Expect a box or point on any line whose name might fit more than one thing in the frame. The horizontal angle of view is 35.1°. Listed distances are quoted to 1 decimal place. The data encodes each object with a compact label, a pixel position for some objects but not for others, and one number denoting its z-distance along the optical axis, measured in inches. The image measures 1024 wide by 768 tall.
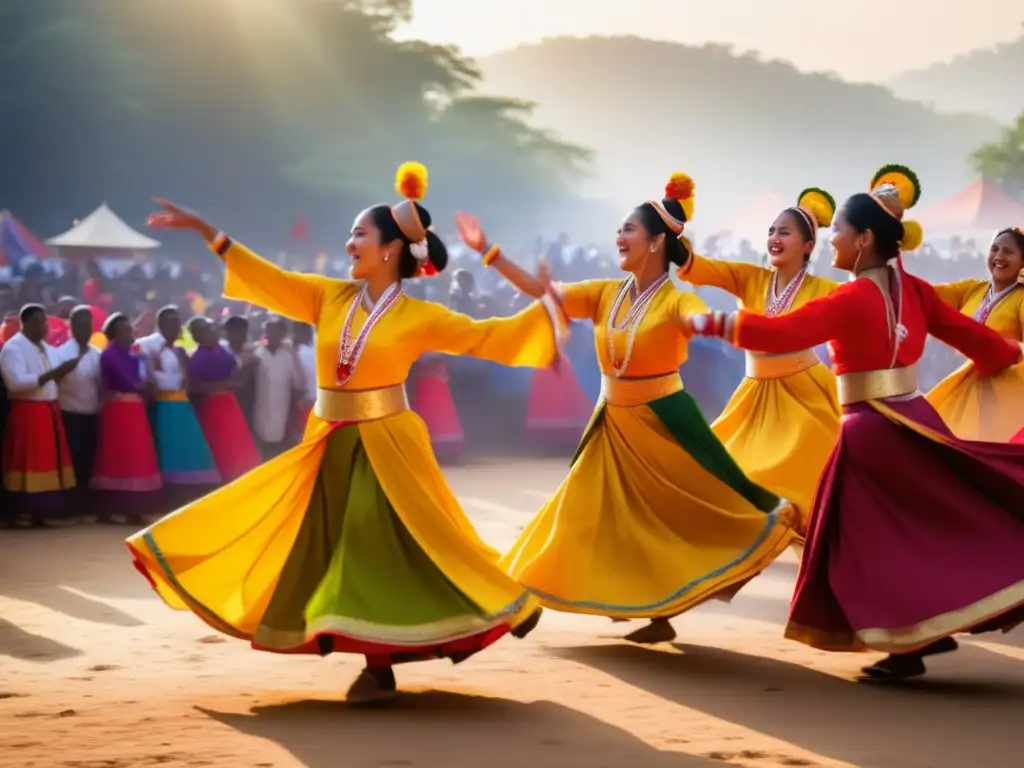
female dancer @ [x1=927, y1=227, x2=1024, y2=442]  331.0
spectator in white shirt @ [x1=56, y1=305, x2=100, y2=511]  470.9
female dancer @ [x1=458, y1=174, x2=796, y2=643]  273.0
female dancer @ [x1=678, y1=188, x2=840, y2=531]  326.3
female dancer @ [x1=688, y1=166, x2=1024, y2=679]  238.5
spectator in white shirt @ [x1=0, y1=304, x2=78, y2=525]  456.8
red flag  1155.1
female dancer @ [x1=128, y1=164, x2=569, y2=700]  230.5
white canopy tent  1195.9
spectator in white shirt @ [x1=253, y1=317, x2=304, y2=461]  531.8
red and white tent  1278.3
